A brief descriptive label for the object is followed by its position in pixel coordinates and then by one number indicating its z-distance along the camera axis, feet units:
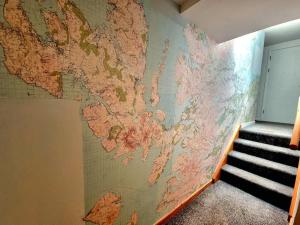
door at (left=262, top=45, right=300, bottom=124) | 12.87
